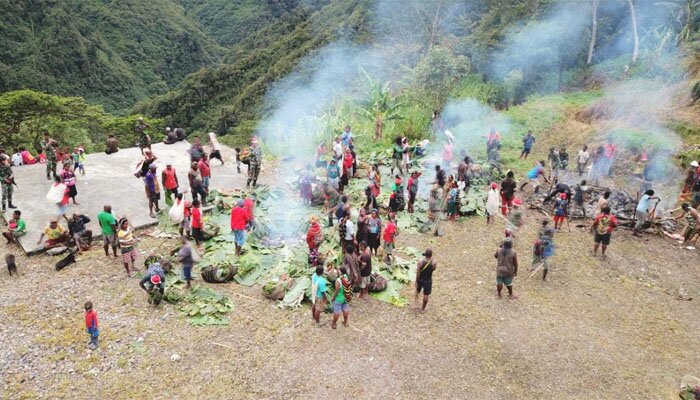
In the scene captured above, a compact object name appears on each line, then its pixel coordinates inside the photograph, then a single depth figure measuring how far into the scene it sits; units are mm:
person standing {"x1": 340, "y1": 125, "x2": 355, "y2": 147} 13541
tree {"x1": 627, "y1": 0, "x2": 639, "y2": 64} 22000
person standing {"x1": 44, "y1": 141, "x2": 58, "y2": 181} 11664
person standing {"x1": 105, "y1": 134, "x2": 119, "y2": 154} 14625
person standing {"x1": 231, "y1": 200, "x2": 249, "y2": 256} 8930
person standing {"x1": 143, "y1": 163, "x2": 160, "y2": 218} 10234
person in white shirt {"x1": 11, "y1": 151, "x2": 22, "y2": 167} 13578
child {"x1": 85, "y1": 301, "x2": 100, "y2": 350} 6648
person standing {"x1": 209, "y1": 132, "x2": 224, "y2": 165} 14063
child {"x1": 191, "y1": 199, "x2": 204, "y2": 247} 9398
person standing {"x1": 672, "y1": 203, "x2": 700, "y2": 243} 10711
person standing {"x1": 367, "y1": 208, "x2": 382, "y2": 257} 8961
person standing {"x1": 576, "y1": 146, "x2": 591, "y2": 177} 14281
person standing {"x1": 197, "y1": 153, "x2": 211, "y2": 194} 11352
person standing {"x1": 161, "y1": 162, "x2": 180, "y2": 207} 10414
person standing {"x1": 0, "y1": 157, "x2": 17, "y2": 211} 10117
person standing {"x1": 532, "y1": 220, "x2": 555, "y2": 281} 8852
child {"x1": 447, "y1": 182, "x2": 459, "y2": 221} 11602
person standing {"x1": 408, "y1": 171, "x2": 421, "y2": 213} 11297
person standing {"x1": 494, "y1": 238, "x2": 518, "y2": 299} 8039
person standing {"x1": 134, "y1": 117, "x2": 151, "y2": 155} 14102
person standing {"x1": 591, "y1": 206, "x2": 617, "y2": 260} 9703
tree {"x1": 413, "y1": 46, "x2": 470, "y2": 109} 19578
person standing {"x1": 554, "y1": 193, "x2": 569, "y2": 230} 11076
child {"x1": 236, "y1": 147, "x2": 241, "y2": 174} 13749
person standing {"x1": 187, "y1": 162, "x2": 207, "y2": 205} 10445
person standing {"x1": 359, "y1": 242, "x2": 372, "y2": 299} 7947
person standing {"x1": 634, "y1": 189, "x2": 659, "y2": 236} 10961
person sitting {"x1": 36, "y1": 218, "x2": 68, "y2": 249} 9180
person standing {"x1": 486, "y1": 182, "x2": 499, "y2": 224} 11391
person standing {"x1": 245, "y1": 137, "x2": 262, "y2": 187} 12266
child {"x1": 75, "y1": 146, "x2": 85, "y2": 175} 12659
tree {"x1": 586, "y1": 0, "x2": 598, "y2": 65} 23469
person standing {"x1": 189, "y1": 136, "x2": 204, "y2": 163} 12031
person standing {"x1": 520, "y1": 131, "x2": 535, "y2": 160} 15471
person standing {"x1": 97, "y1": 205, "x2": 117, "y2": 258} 8633
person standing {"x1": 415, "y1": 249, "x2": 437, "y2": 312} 7668
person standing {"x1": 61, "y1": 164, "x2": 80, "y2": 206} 10539
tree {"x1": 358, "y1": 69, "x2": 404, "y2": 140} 17156
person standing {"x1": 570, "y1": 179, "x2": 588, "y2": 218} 11820
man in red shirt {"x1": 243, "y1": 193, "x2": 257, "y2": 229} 9336
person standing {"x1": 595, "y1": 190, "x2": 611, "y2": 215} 10180
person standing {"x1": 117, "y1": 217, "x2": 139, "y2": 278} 8329
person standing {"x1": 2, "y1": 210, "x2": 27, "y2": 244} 9516
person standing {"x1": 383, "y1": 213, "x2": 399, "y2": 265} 9156
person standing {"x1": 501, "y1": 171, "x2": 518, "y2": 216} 11602
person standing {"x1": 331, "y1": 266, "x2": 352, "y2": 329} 7156
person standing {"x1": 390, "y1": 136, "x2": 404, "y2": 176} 13432
